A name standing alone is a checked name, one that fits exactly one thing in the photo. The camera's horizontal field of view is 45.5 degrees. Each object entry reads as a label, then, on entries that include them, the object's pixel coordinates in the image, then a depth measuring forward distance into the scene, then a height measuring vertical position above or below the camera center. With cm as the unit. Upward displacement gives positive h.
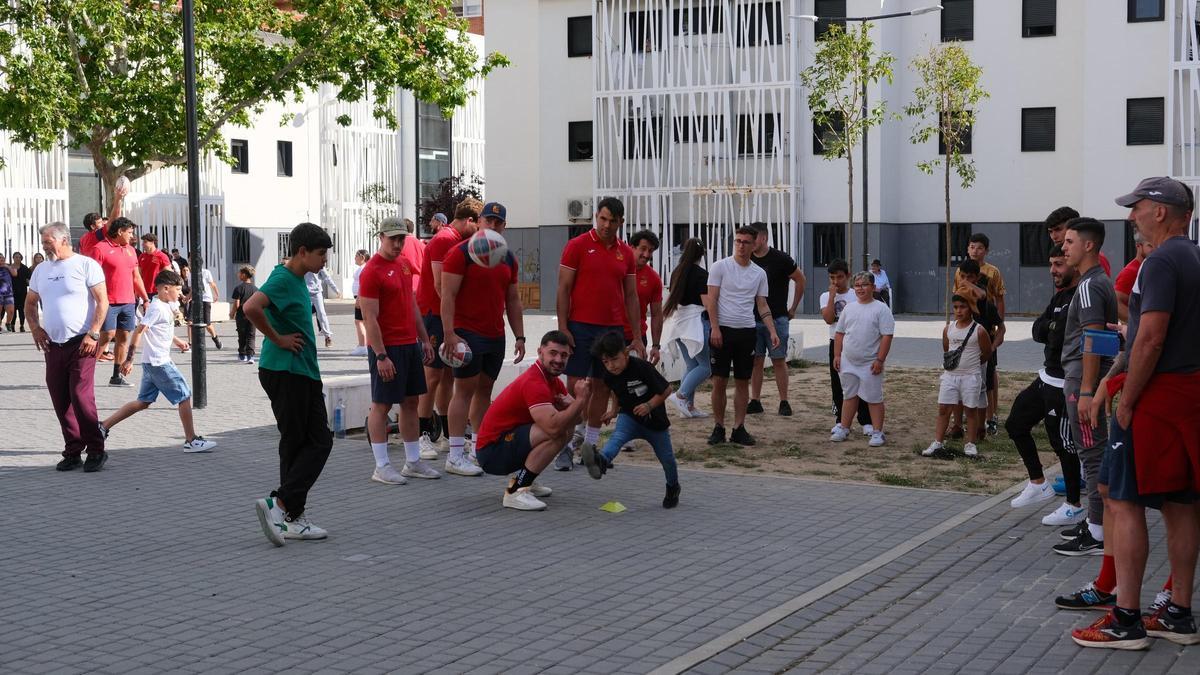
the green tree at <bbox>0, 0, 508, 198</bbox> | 2733 +395
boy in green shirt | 830 -71
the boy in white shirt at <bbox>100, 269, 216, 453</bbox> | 1155 -87
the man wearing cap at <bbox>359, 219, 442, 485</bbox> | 1005 -55
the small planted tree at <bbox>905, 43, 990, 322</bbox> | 3478 +383
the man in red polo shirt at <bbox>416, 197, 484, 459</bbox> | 1101 -32
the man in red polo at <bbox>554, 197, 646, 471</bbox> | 1067 -28
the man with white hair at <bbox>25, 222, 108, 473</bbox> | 1089 -58
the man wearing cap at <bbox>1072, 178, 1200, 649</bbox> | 593 -74
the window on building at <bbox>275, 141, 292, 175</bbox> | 4469 +326
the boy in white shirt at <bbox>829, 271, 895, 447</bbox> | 1241 -82
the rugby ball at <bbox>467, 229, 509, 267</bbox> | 1019 +8
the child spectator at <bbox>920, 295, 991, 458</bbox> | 1170 -102
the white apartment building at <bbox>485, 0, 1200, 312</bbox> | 3731 +366
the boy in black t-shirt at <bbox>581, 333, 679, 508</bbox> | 934 -96
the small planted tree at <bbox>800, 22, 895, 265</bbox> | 3369 +414
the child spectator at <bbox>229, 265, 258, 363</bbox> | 2152 -100
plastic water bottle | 1276 -142
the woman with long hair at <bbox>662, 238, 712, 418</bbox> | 1348 -55
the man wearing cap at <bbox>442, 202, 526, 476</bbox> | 1046 -47
